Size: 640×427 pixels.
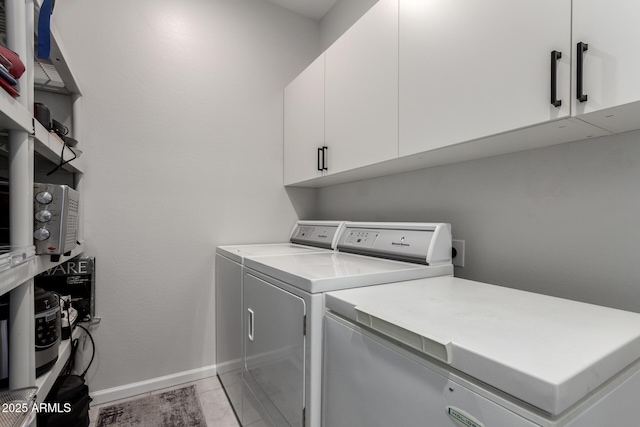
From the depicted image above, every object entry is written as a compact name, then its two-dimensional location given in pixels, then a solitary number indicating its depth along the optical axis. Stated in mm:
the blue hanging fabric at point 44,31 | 989
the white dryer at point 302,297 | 931
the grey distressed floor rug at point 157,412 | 1595
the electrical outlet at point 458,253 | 1382
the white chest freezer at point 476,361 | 468
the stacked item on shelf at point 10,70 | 723
